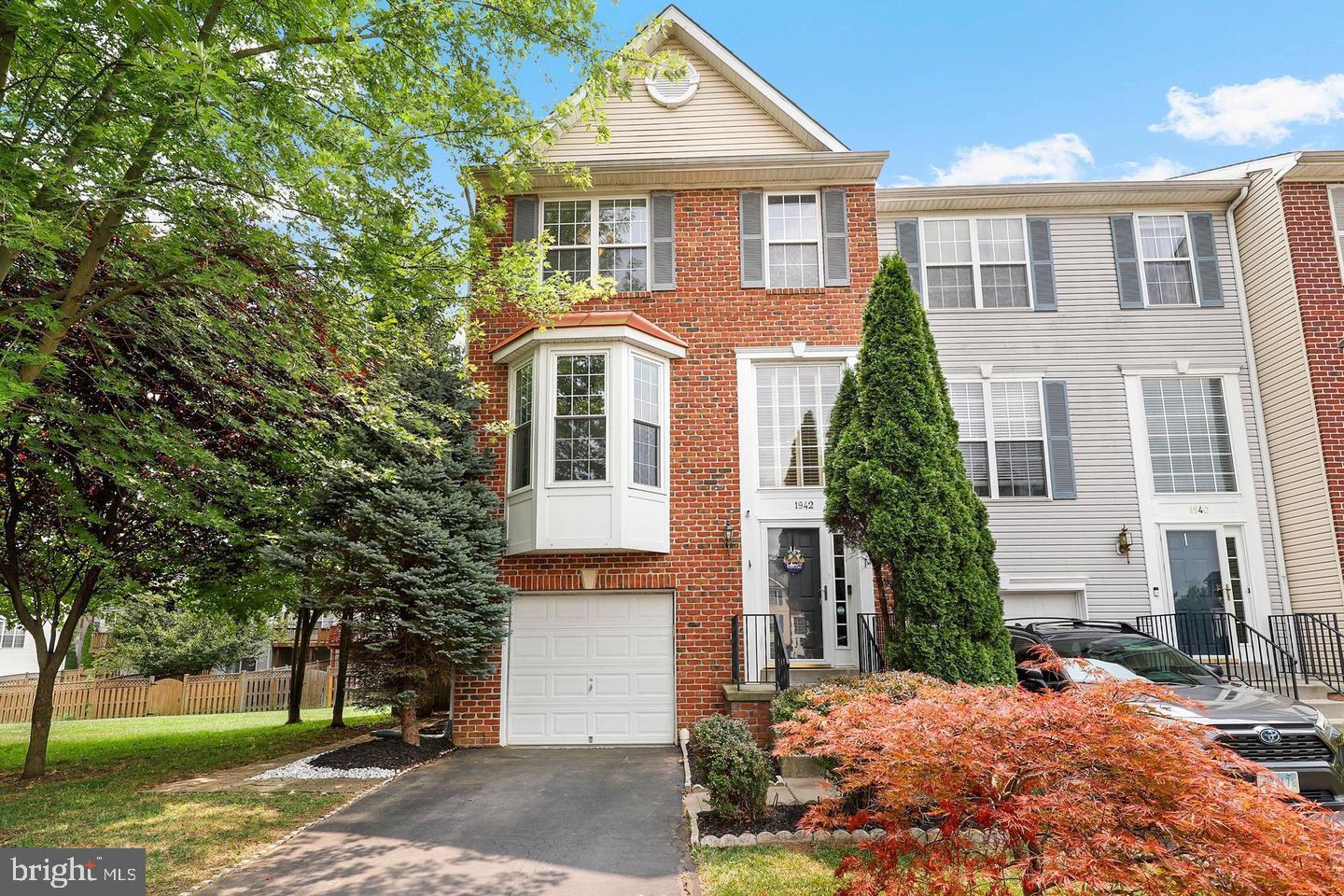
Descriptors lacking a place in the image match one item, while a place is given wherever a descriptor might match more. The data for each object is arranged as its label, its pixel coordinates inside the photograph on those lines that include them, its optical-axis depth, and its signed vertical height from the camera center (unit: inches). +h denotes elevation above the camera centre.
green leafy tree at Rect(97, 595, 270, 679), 858.8 -43.1
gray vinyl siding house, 467.5 +132.3
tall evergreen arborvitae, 318.3 +39.0
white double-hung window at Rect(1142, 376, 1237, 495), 481.4 +96.7
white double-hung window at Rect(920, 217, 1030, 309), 507.2 +215.2
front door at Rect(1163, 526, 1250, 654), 464.4 +9.9
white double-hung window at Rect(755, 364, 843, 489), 441.1 +100.3
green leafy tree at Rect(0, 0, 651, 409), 209.6 +143.4
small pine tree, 365.1 +19.6
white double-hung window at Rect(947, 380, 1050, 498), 484.7 +96.6
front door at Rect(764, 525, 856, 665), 417.4 +1.4
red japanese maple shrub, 131.8 -40.3
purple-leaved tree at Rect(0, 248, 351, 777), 298.0 +66.0
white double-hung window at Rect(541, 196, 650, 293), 464.8 +215.7
